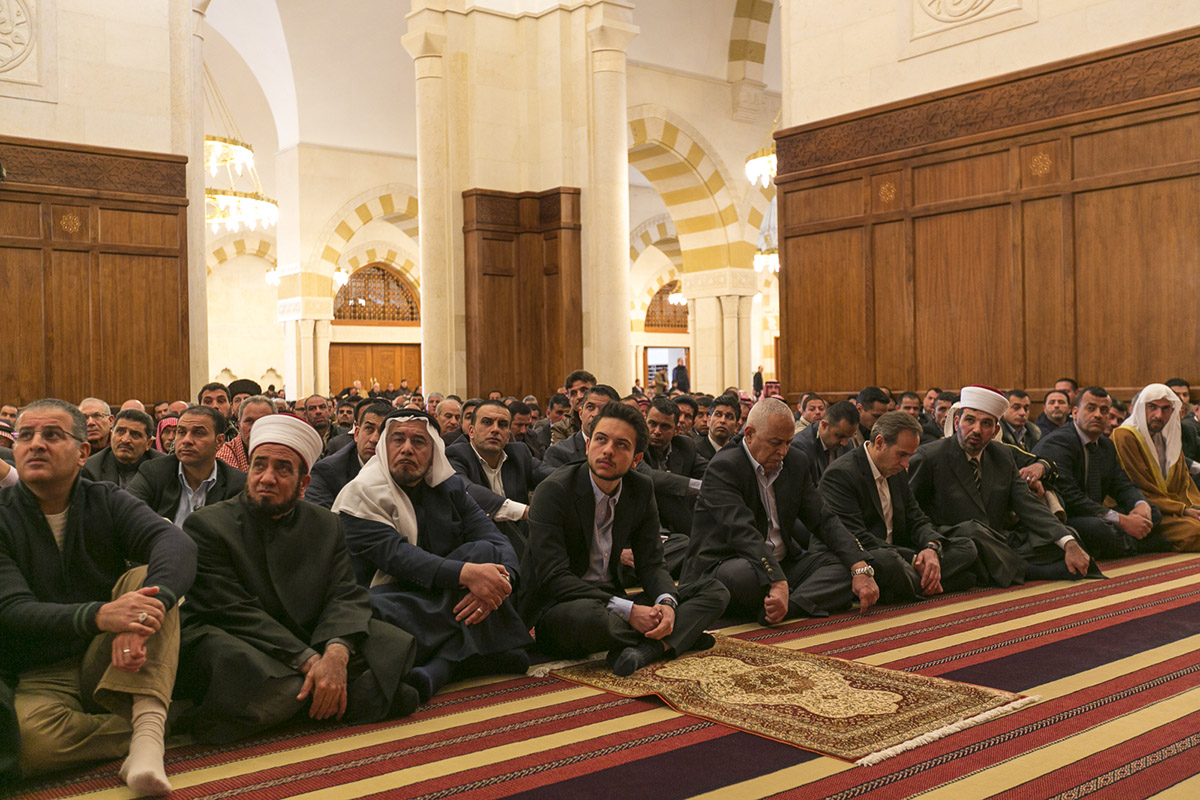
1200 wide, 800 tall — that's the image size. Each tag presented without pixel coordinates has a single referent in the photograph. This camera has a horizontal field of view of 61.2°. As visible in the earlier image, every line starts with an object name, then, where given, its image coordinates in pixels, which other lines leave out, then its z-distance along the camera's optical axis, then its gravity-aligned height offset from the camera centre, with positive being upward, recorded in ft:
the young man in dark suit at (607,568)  10.27 -1.84
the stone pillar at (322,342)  51.06 +2.91
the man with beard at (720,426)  17.63 -0.58
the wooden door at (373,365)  59.26 +2.02
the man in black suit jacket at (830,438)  15.84 -0.76
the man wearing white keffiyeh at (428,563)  9.91 -1.66
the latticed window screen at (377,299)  60.59 +6.09
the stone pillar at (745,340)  44.19 +2.34
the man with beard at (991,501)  14.53 -1.69
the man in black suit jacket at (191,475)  11.58 -0.86
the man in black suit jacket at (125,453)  13.07 -0.67
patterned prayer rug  8.09 -2.74
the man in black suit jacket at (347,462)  12.25 -0.80
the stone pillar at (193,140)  26.58 +6.96
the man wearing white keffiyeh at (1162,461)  17.07 -1.30
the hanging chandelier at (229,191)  40.88 +9.62
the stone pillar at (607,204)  31.40 +5.96
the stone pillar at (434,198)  31.27 +6.23
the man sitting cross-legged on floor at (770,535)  12.10 -1.81
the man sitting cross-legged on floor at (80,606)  7.51 -1.55
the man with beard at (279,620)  8.32 -1.92
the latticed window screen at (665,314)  73.67 +5.85
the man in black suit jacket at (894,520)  13.28 -1.80
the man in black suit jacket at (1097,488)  16.34 -1.70
